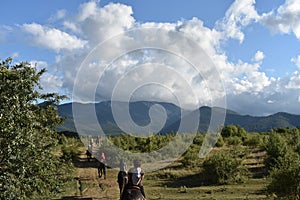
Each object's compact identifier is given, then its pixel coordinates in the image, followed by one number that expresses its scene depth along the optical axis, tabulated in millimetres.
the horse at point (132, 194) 13219
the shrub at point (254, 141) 44634
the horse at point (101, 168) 29328
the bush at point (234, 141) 48875
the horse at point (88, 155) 36278
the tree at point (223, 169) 27031
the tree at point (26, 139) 13980
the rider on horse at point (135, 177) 14133
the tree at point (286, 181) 18234
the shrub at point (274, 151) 30875
